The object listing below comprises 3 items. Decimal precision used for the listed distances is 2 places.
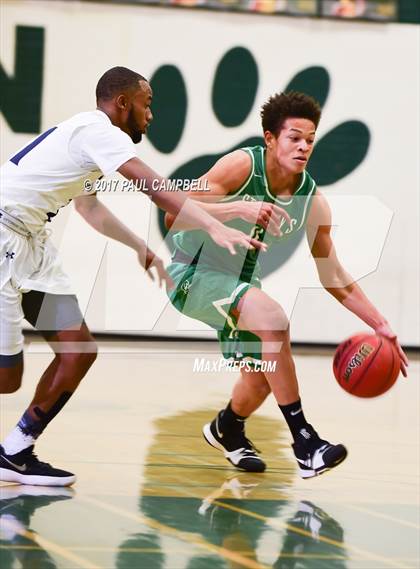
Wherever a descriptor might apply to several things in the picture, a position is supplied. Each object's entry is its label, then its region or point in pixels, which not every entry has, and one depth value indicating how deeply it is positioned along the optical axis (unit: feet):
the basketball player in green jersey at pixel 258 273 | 33.82
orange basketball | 33.82
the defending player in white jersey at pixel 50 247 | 31.42
